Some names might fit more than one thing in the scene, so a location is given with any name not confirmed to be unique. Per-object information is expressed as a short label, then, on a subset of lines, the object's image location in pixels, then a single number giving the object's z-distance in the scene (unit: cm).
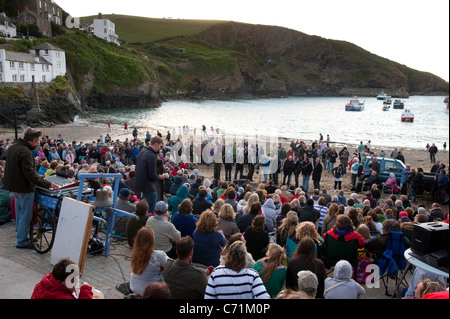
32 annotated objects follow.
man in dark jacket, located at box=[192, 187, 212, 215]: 862
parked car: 1865
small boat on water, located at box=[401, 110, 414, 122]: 7919
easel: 658
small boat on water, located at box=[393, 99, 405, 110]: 12219
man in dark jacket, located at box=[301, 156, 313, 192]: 1800
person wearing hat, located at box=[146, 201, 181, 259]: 616
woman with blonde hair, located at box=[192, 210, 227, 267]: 596
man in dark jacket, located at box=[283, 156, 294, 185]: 1856
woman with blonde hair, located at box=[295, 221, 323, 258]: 621
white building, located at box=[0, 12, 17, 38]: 7625
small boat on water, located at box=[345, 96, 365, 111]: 10206
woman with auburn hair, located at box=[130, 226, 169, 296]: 486
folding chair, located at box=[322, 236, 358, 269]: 675
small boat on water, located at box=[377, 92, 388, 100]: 17538
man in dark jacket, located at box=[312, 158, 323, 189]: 1795
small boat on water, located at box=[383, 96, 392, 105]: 12810
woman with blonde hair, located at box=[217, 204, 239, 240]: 693
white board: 546
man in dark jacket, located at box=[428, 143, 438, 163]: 2855
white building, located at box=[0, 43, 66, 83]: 5244
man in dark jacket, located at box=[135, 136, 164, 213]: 786
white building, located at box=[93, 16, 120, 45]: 12656
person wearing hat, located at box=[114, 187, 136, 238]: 786
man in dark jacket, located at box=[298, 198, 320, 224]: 828
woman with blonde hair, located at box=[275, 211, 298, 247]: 693
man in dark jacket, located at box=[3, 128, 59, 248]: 632
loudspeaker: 428
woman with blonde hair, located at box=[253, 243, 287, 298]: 509
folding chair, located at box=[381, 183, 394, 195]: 1698
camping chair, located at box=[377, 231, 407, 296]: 674
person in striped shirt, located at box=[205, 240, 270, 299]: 393
